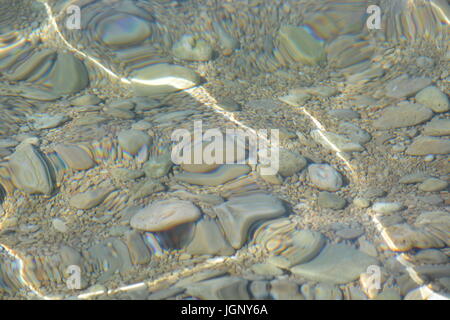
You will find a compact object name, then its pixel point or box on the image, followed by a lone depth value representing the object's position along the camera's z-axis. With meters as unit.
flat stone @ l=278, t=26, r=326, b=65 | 2.04
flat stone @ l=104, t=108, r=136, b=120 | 1.91
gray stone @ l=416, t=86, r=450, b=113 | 1.93
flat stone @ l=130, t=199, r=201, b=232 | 1.76
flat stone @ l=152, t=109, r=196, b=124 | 1.90
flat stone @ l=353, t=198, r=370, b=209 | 1.80
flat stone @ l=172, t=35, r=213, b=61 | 2.01
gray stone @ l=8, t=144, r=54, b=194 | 1.81
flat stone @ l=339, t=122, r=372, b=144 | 1.90
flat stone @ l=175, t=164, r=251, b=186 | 1.82
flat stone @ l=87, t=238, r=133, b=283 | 1.74
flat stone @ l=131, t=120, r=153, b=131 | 1.89
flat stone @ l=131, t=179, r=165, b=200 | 1.81
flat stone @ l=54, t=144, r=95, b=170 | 1.84
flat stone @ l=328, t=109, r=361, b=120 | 1.94
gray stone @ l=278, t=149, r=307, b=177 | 1.84
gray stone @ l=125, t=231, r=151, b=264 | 1.75
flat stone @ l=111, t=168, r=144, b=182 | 1.83
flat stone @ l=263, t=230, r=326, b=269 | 1.74
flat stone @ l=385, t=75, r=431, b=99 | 1.96
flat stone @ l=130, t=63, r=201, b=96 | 1.97
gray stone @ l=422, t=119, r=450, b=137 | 1.90
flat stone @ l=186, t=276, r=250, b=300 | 1.70
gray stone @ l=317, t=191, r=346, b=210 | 1.80
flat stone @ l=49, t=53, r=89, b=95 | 1.96
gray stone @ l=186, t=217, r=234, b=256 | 1.75
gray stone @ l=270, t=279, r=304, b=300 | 1.70
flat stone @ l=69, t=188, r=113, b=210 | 1.80
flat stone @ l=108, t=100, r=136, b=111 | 1.93
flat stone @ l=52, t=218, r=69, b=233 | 1.78
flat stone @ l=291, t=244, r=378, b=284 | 1.72
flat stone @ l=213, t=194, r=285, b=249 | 1.76
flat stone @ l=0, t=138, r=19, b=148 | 1.85
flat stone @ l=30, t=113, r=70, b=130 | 1.90
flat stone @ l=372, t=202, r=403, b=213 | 1.79
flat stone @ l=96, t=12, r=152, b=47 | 1.99
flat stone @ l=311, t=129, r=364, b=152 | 1.89
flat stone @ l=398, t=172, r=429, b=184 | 1.83
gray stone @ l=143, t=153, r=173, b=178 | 1.84
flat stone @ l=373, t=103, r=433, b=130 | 1.92
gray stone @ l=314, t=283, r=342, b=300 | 1.70
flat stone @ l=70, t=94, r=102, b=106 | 1.94
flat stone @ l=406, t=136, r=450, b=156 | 1.87
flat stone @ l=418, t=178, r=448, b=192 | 1.82
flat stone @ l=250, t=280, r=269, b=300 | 1.70
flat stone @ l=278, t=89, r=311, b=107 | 1.97
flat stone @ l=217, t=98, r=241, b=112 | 1.94
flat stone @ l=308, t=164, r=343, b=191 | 1.83
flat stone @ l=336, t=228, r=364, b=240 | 1.76
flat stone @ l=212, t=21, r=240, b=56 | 2.04
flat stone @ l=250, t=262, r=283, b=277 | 1.73
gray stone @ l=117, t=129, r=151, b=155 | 1.86
